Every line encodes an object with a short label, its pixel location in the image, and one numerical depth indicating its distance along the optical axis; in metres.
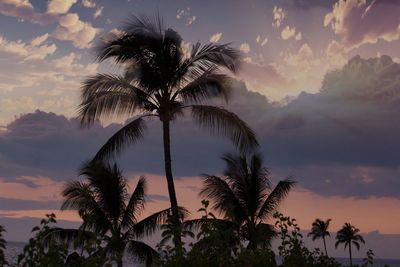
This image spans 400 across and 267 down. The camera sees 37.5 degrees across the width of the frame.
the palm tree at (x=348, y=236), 90.88
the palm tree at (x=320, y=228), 85.94
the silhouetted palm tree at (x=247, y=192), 31.80
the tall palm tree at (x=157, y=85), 24.02
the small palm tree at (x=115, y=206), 28.81
